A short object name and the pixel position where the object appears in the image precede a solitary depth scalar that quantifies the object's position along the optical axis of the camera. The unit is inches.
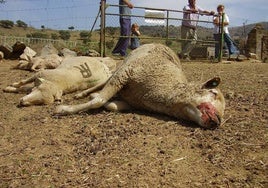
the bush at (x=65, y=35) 2094.0
